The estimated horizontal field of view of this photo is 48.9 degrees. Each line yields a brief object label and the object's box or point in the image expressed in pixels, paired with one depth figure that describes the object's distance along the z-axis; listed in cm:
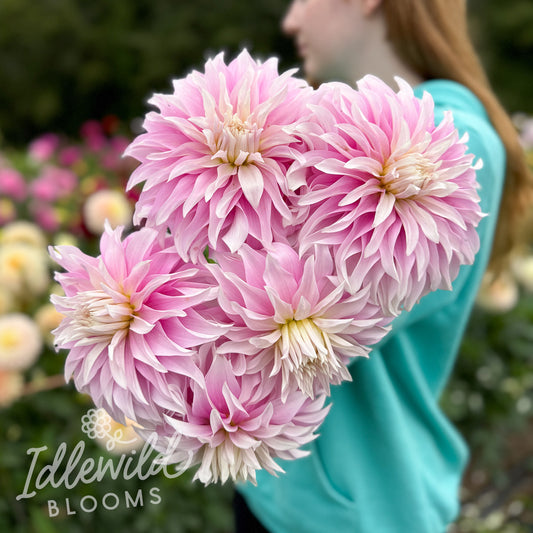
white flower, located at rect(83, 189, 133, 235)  212
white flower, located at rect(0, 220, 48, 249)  205
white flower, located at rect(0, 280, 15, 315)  182
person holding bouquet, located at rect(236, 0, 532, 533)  106
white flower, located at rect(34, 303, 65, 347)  176
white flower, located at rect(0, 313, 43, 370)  166
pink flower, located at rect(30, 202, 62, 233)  245
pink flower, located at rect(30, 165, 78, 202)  276
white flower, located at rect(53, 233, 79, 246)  193
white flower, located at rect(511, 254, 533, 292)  275
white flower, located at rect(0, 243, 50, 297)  182
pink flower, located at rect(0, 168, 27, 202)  279
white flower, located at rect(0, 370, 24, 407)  169
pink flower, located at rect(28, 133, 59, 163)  380
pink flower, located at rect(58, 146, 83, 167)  369
